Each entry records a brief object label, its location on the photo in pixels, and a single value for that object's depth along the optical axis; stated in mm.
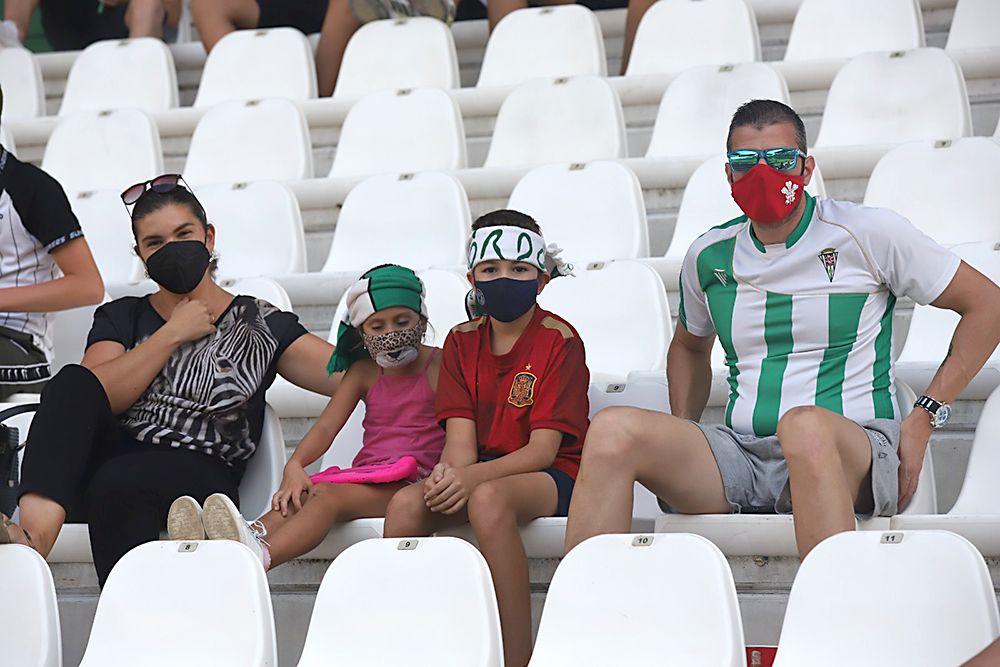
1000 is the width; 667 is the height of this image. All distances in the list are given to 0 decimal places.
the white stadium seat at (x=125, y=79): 10523
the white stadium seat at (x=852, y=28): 9070
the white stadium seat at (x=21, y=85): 10609
